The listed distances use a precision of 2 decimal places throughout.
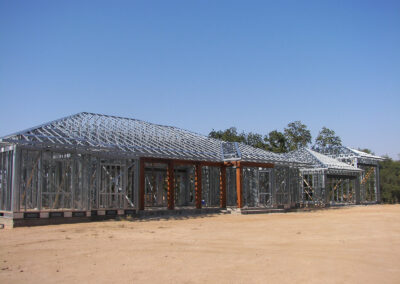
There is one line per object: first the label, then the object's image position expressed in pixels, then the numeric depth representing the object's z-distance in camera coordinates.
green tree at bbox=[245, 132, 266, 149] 50.34
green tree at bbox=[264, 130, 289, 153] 50.09
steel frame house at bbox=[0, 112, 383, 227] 16.89
